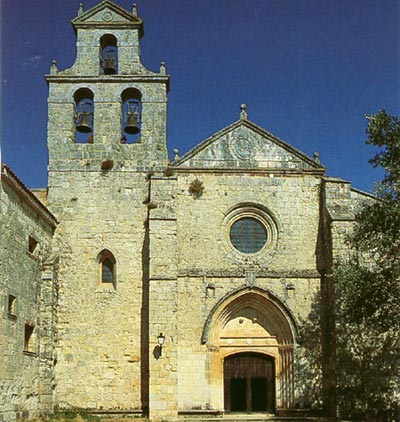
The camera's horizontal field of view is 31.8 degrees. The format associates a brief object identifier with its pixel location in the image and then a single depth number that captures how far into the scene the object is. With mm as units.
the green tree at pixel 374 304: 16219
